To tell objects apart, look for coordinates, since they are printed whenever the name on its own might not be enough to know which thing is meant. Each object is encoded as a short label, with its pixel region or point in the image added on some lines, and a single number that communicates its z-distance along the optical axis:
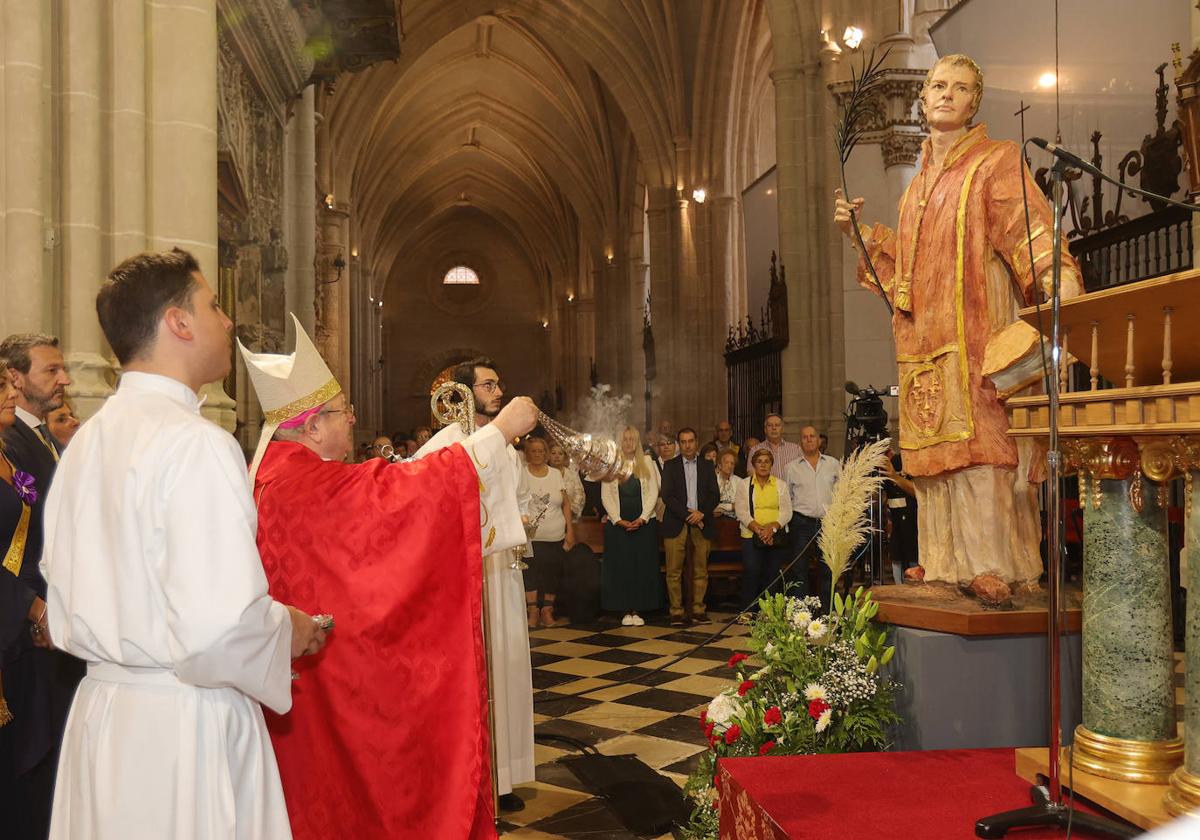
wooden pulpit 2.49
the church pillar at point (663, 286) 20.06
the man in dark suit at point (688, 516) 9.11
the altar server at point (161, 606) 1.82
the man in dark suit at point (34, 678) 3.26
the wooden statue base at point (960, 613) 3.35
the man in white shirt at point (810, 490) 8.62
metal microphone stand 2.24
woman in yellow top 8.68
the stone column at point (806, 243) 12.60
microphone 2.21
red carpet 2.55
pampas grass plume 3.49
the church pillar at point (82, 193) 4.64
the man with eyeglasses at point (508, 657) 4.21
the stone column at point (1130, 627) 2.62
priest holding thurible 2.96
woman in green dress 9.12
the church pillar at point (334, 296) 17.14
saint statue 3.54
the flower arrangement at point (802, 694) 3.37
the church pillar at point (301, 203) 11.10
